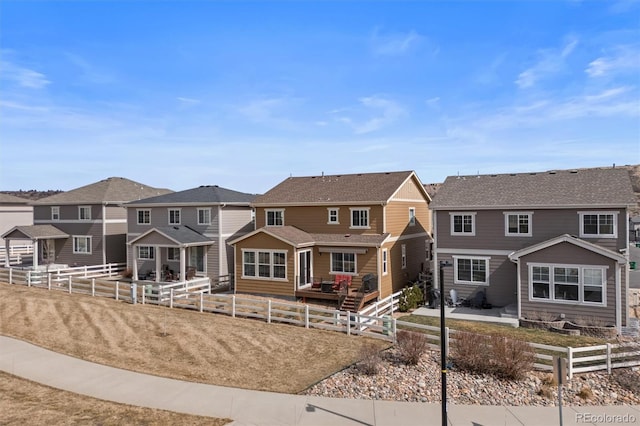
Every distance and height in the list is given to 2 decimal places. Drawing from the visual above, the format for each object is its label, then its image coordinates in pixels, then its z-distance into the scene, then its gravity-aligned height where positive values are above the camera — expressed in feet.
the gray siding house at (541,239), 68.64 -4.39
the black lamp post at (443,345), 35.11 -10.83
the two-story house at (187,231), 101.19 -2.85
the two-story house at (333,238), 86.12 -4.26
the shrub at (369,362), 46.83 -15.97
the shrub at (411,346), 50.06 -15.32
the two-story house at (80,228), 119.75 -1.79
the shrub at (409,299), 81.30 -15.66
